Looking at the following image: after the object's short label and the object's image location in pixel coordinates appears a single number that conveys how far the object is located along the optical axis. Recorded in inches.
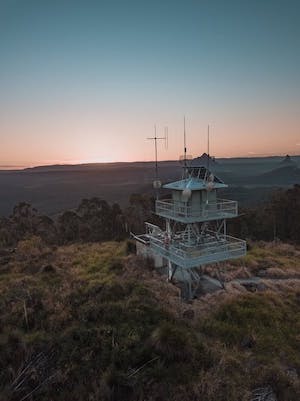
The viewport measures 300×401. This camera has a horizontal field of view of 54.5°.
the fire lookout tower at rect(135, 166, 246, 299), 669.9
